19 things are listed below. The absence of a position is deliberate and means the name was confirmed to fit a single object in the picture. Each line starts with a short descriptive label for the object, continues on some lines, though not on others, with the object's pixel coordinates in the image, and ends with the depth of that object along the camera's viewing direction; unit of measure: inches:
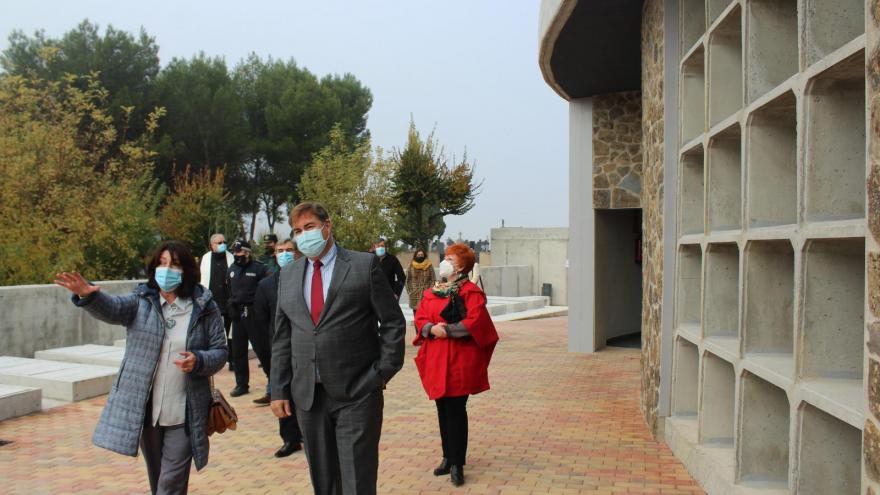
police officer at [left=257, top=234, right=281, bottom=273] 366.0
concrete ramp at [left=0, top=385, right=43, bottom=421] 312.2
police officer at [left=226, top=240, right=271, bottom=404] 342.3
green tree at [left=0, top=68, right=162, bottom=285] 557.9
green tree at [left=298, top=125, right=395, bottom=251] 1019.3
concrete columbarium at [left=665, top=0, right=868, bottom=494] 143.8
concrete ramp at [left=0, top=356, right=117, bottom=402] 351.9
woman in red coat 226.2
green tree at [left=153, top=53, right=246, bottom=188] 1375.5
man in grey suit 158.9
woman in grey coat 161.5
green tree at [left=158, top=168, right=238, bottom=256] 967.6
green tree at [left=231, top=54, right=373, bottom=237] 1541.6
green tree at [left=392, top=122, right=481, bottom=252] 1024.2
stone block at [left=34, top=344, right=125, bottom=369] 410.9
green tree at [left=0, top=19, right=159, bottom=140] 1299.2
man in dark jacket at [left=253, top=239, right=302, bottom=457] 261.7
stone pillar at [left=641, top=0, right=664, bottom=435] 280.1
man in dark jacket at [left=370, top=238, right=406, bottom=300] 494.6
